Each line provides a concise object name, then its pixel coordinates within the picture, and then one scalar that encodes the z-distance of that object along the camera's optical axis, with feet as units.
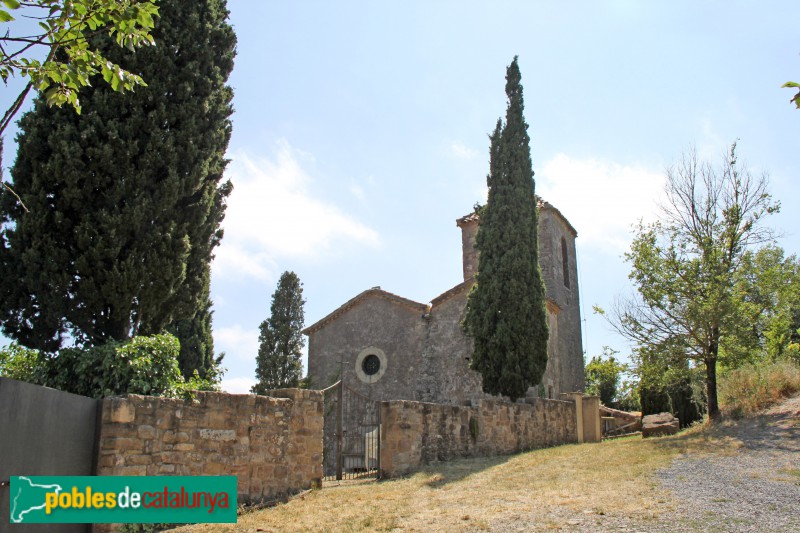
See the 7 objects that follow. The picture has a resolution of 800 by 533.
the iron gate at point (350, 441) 43.27
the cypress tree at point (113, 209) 29.09
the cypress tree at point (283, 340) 84.58
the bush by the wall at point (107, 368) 26.37
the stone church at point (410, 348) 67.38
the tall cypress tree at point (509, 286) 55.83
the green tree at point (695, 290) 47.16
